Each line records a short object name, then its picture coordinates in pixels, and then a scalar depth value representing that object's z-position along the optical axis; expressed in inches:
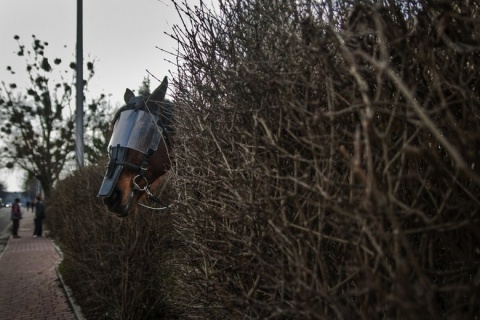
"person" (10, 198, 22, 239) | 832.3
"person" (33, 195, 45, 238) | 802.8
